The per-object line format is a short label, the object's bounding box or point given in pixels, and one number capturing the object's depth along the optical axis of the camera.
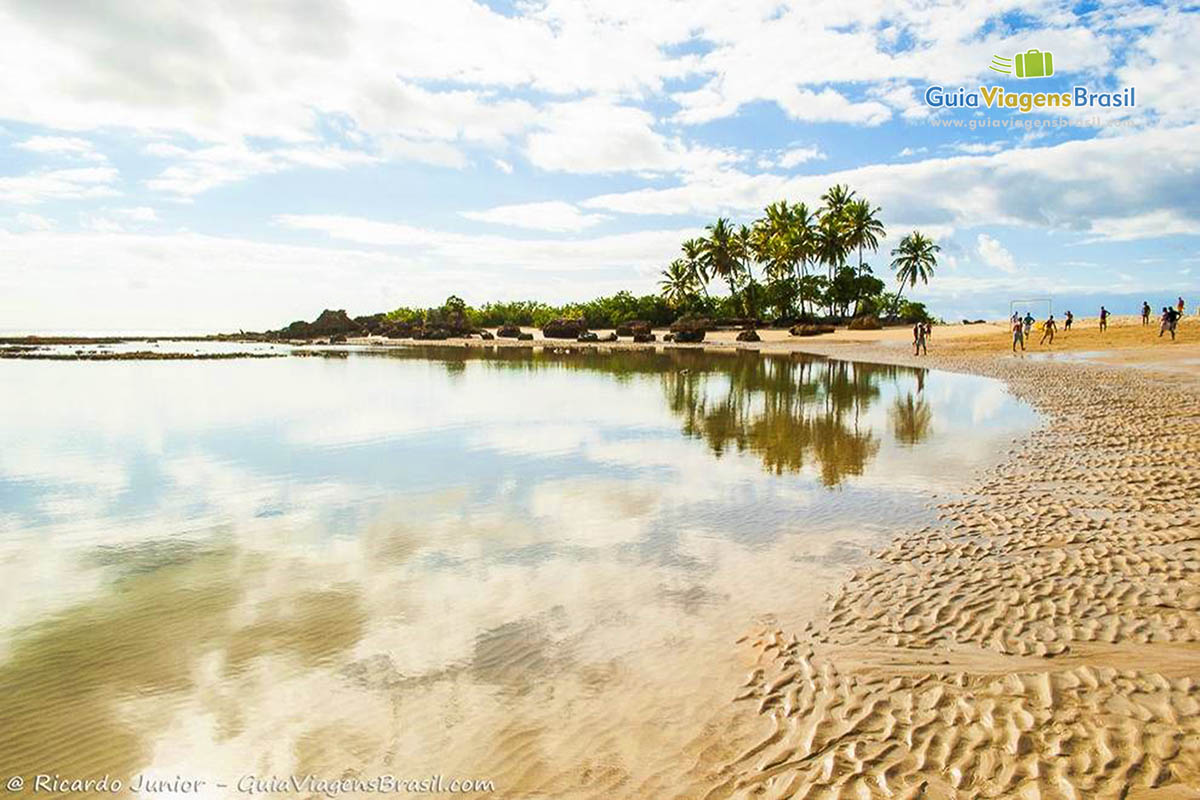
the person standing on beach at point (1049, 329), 58.72
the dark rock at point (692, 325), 87.65
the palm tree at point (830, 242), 96.00
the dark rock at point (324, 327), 133.12
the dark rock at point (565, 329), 100.18
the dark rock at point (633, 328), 91.22
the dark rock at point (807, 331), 85.00
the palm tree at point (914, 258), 101.19
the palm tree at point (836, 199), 99.80
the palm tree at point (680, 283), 110.94
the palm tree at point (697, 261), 107.19
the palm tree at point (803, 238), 95.00
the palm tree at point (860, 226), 95.19
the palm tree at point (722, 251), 104.75
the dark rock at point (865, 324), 87.31
